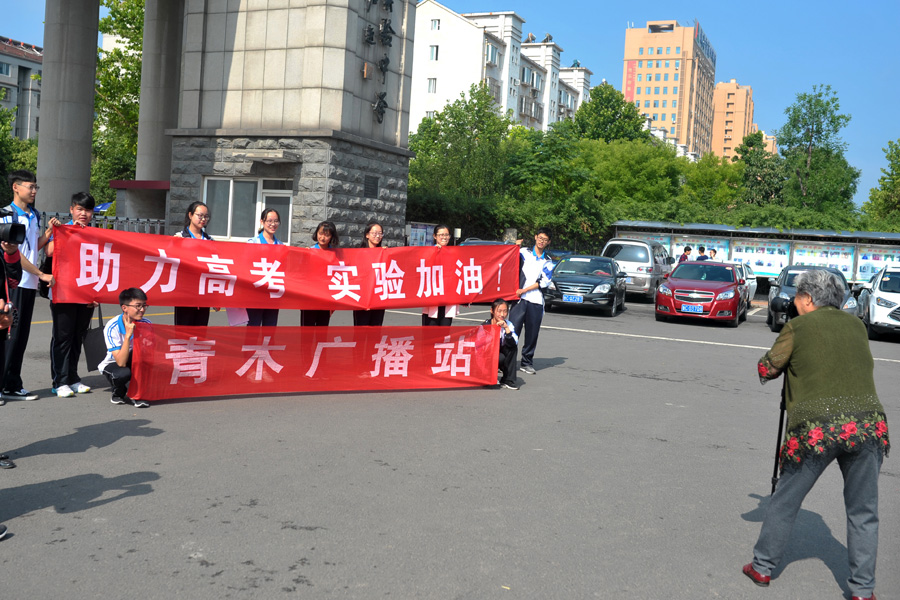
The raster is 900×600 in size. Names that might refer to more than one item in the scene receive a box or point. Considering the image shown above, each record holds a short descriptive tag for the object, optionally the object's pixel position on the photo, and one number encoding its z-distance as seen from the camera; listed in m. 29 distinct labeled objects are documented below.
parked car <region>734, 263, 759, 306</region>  23.41
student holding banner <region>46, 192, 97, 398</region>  7.83
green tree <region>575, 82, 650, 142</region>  78.00
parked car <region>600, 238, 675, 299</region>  27.36
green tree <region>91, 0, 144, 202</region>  41.22
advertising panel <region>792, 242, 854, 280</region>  32.69
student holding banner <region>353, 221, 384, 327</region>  9.18
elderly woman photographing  4.04
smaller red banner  7.82
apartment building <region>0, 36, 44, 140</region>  96.25
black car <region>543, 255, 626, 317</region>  21.05
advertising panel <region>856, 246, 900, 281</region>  32.09
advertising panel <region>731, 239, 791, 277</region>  33.84
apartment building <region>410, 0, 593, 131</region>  80.38
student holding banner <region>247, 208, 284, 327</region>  8.77
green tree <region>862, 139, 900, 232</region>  51.91
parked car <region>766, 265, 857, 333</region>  19.94
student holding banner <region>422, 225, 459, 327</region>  9.56
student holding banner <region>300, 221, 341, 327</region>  8.83
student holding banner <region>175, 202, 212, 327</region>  8.43
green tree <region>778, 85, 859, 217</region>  55.97
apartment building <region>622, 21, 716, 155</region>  165.25
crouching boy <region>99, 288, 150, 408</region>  7.54
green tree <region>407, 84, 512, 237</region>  35.38
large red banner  7.86
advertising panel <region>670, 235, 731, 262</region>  34.75
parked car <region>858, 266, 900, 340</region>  17.56
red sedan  19.66
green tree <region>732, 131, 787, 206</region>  68.81
